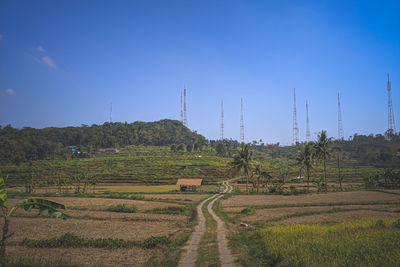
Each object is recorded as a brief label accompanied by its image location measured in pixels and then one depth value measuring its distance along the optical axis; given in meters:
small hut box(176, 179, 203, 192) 56.91
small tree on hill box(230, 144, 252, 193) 51.84
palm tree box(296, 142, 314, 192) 51.32
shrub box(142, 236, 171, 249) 16.47
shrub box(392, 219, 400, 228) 16.80
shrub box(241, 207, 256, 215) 28.01
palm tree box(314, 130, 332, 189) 50.46
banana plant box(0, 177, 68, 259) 10.86
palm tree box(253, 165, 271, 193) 56.05
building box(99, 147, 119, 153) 184.62
